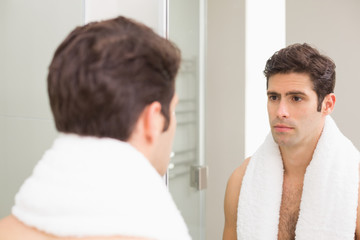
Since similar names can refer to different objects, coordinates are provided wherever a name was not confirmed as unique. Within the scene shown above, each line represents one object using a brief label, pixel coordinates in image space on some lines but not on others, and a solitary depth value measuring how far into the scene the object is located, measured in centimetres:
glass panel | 138
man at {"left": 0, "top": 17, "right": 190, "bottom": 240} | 45
